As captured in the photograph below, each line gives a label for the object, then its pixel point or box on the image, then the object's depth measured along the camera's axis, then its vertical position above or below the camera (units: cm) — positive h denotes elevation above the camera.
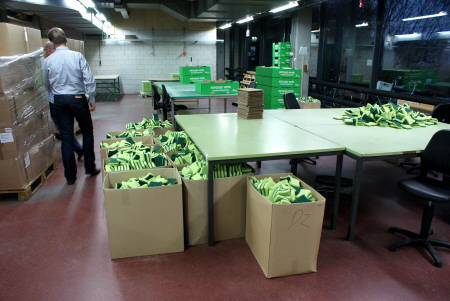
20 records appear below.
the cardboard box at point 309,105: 613 -74
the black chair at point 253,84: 711 -43
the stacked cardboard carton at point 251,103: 363 -43
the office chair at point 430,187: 231 -86
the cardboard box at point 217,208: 240 -105
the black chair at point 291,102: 478 -54
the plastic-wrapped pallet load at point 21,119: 303 -54
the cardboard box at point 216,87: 572 -40
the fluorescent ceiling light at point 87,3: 735 +136
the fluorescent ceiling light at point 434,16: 503 +76
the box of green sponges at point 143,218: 219 -103
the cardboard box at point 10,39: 298 +21
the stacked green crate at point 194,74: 771 -24
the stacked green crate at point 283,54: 783 +23
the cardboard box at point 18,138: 307 -72
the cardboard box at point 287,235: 202 -105
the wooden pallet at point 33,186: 324 -127
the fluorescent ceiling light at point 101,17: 1037 +145
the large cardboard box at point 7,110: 299 -43
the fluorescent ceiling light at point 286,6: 706 +127
